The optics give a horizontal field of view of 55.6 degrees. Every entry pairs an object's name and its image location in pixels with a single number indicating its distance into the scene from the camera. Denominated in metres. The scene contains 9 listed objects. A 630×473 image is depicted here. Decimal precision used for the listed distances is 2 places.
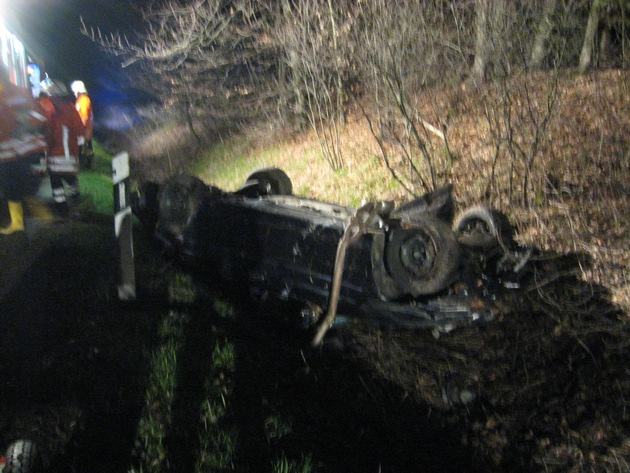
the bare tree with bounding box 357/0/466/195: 8.24
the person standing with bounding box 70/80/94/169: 11.65
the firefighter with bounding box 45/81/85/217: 9.03
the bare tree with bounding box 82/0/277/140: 13.34
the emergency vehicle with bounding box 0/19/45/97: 9.75
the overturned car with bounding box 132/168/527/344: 4.65
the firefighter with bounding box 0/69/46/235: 8.10
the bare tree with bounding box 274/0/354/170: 10.05
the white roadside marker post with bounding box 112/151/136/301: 5.12
